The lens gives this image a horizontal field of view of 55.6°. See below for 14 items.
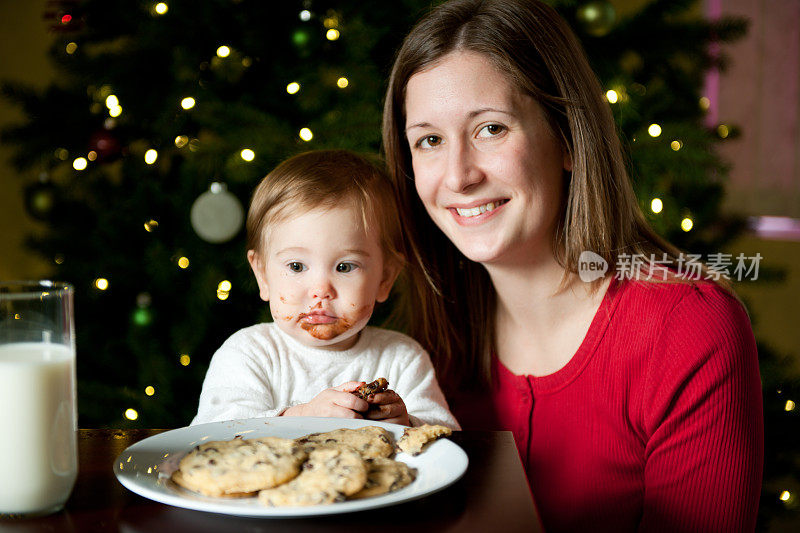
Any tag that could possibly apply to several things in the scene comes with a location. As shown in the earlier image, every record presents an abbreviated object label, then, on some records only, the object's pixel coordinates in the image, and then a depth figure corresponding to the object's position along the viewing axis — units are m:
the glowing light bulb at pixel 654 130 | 2.01
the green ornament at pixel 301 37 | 2.00
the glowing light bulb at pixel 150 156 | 2.09
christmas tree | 1.97
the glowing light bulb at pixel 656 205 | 2.00
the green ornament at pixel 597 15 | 1.96
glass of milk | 0.70
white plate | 0.68
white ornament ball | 1.97
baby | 1.32
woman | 1.34
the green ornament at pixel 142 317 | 2.13
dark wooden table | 0.69
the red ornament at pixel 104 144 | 2.08
